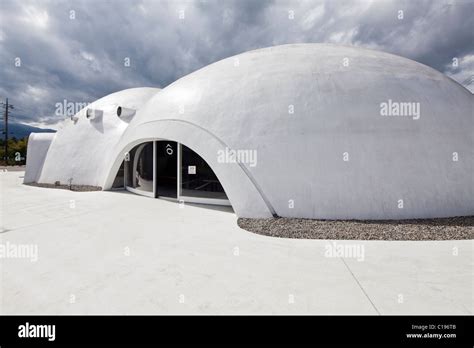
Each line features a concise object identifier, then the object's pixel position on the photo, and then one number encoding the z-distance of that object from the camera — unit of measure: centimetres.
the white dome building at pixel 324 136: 712
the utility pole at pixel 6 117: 3654
